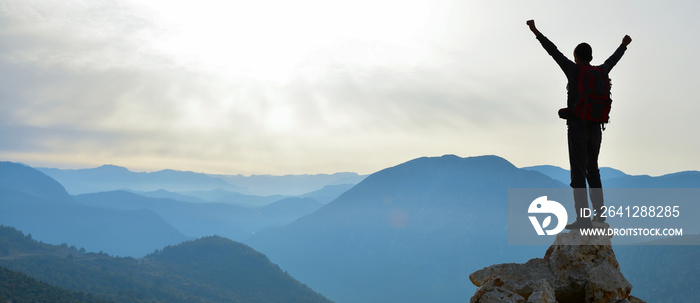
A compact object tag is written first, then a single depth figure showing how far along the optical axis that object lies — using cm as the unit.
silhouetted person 1152
